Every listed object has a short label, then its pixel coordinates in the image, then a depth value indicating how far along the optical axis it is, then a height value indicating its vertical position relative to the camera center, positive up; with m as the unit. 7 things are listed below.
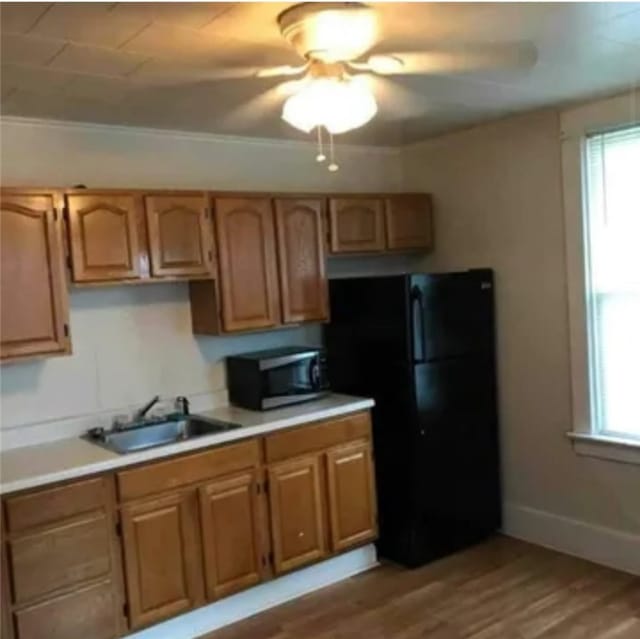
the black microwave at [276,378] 3.61 -0.47
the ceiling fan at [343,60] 2.02 +0.74
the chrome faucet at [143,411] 3.48 -0.56
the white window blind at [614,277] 3.44 -0.05
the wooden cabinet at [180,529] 2.71 -1.02
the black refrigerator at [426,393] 3.68 -0.61
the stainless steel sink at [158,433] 3.27 -0.65
